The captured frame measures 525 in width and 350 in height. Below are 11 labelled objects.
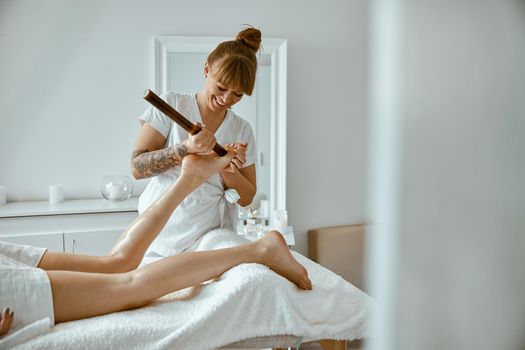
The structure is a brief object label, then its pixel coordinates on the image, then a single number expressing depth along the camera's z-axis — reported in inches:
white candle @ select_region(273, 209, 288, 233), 92.0
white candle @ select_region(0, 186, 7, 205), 87.7
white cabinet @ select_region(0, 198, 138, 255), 79.7
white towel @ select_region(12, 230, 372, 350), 39.7
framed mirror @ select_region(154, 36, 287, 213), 94.3
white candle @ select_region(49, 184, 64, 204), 88.4
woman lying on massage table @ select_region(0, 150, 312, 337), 42.8
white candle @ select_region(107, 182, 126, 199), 90.7
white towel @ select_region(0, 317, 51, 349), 37.0
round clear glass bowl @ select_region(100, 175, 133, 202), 90.8
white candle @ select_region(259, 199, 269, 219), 98.2
